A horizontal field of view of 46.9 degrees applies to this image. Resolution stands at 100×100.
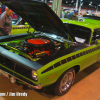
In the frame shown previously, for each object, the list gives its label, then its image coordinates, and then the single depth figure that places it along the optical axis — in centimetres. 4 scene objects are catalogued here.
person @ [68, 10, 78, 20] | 651
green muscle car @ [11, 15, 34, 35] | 495
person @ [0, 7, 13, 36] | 359
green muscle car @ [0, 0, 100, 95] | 198
